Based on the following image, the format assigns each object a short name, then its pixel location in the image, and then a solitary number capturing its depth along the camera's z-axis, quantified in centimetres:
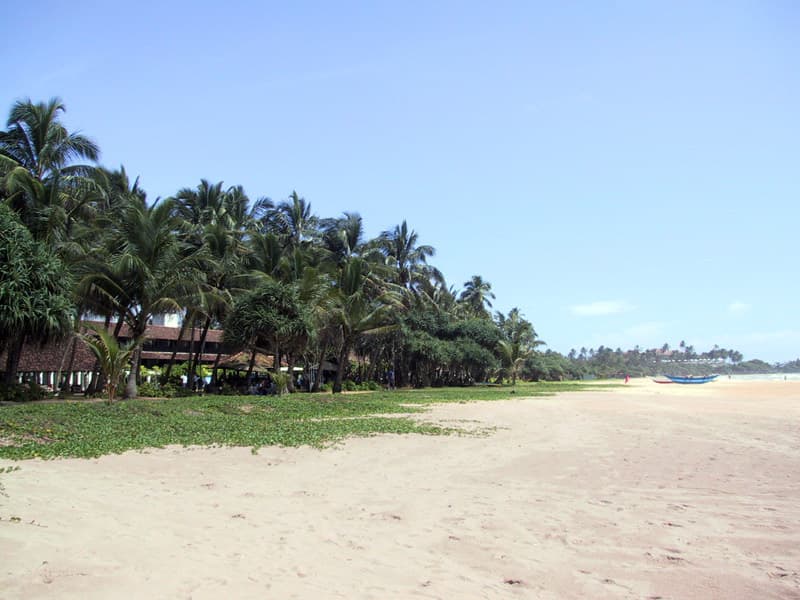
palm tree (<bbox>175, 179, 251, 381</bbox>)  2789
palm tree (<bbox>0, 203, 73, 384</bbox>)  1794
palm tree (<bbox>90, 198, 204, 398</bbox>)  2286
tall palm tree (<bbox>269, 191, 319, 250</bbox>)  3853
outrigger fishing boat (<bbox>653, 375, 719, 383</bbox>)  8810
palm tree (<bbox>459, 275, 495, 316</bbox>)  7006
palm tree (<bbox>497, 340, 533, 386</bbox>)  5336
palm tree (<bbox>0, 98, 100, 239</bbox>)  2269
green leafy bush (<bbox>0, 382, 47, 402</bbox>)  2012
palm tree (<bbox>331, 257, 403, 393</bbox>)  3234
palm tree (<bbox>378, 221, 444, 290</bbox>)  4669
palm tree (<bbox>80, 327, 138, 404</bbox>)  1681
